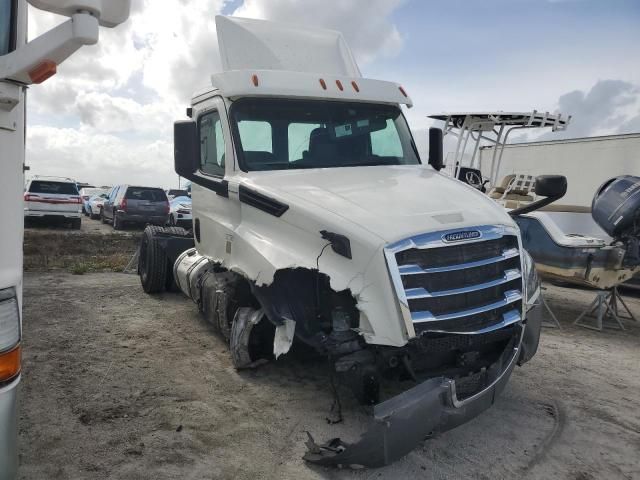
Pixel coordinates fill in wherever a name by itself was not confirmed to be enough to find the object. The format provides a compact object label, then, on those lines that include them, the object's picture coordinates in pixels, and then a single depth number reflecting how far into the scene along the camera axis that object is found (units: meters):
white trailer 11.48
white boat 7.36
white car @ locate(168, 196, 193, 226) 16.81
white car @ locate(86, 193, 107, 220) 27.44
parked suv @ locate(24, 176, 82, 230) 18.70
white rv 1.90
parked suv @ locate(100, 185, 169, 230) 20.11
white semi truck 3.25
